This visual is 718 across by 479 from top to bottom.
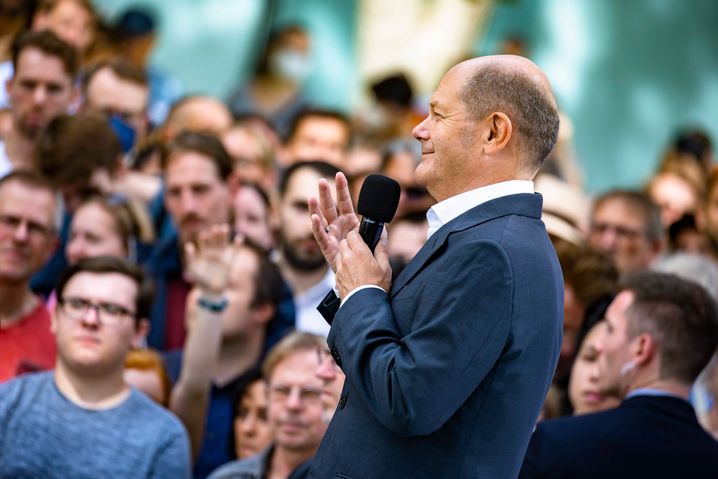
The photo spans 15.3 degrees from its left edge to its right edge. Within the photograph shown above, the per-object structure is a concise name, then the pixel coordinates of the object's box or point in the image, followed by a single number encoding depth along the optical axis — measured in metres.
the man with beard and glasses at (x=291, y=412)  9.36
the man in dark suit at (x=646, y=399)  7.97
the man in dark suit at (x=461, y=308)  5.72
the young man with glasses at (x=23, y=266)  10.02
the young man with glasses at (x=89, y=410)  8.76
